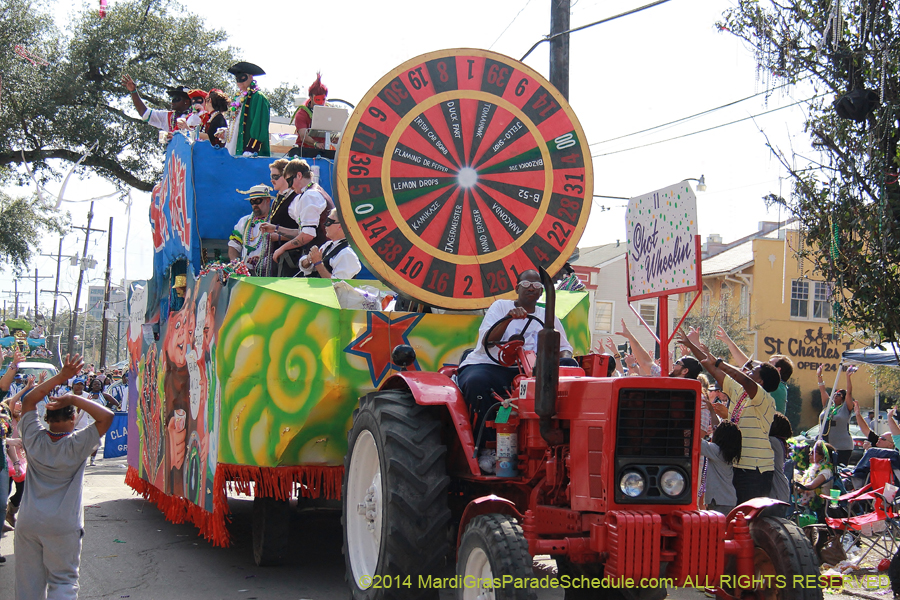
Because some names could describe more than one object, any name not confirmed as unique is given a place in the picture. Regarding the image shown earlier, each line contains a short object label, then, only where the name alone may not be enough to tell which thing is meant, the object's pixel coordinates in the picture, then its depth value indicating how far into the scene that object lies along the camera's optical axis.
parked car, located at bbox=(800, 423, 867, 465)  15.24
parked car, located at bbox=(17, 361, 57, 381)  15.73
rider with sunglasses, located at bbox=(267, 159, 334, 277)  6.59
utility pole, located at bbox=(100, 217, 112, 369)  38.26
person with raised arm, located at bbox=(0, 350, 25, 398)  6.83
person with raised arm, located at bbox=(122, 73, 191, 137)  9.86
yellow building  31.42
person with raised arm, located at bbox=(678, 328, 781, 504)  5.84
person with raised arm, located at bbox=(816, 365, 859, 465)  10.80
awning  9.85
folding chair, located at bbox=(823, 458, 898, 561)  7.29
